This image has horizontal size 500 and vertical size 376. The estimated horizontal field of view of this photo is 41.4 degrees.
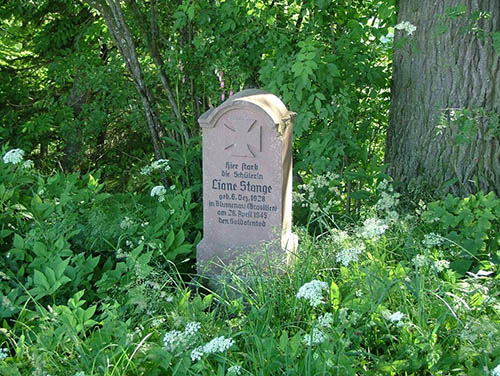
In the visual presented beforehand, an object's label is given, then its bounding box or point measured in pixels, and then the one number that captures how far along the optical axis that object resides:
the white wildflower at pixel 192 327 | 3.16
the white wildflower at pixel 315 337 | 3.09
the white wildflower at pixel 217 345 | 2.95
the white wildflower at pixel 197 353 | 3.02
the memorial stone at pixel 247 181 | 4.48
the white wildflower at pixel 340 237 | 4.06
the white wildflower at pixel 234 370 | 2.95
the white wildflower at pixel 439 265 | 3.61
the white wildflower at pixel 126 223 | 4.70
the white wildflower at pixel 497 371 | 2.63
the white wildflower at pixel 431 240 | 3.92
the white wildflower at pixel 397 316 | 3.00
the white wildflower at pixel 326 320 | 3.21
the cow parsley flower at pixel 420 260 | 3.59
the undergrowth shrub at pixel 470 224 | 4.26
